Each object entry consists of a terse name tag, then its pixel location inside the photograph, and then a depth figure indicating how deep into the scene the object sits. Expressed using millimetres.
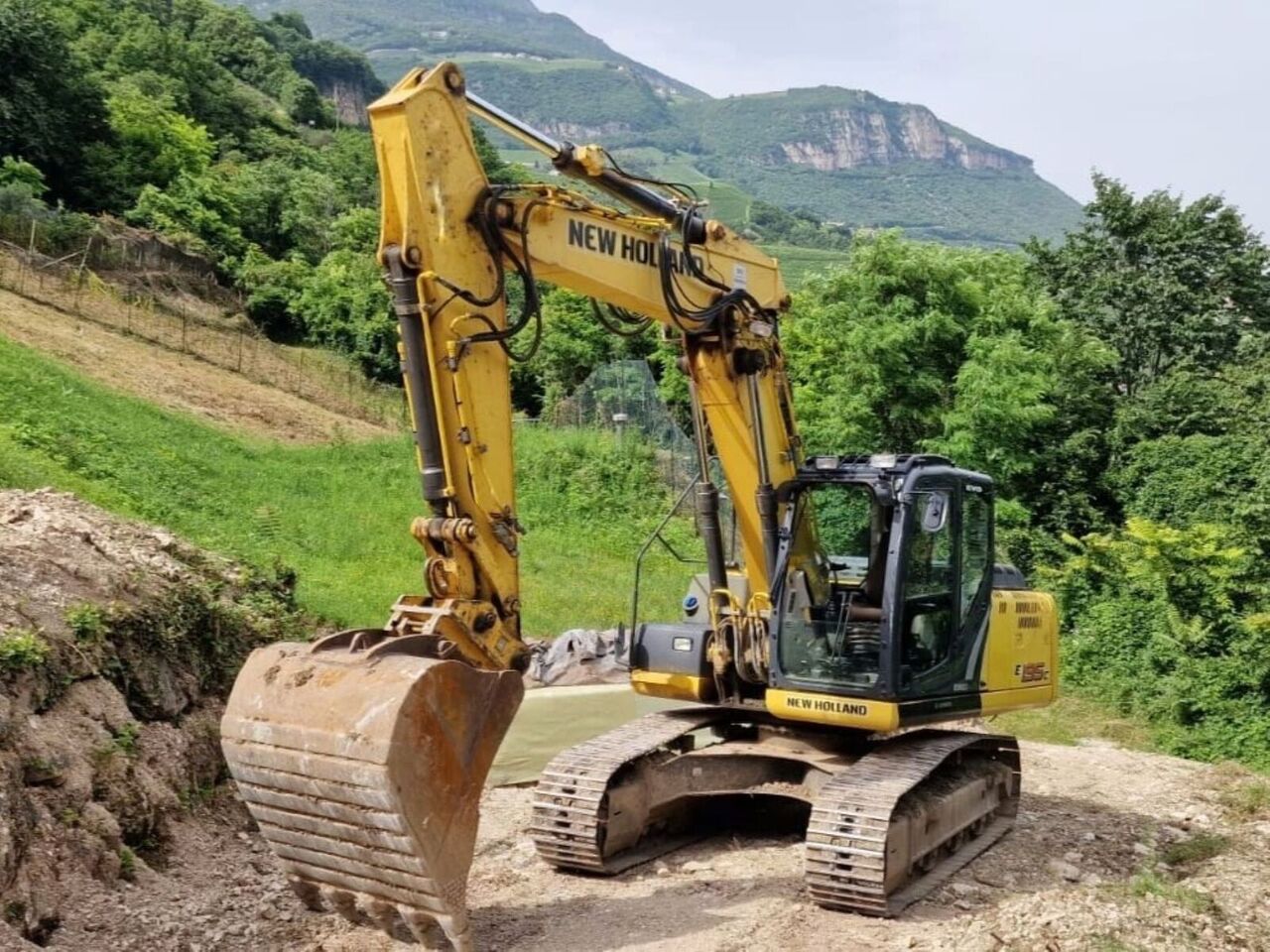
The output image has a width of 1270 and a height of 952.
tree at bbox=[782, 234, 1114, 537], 20578
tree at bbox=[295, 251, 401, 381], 35250
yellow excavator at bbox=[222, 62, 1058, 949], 5160
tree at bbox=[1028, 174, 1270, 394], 26266
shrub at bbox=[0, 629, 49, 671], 6242
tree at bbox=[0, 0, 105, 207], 37062
